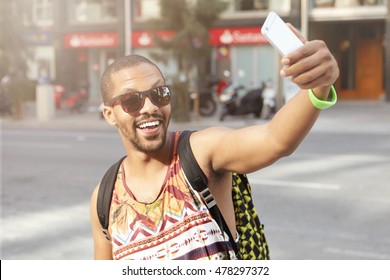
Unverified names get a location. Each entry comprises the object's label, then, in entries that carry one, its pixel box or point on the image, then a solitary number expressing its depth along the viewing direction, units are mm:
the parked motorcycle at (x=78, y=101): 26234
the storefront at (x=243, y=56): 29578
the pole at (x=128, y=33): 24347
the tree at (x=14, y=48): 24422
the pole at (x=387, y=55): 27172
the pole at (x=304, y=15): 24812
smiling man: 2229
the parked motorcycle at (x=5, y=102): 25391
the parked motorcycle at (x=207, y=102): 22297
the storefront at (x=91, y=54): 33875
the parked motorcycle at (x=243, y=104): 19967
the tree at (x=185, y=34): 20812
